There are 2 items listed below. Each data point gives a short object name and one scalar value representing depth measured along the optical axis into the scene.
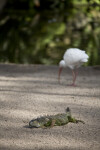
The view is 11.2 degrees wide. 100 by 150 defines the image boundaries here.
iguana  6.45
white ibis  9.88
